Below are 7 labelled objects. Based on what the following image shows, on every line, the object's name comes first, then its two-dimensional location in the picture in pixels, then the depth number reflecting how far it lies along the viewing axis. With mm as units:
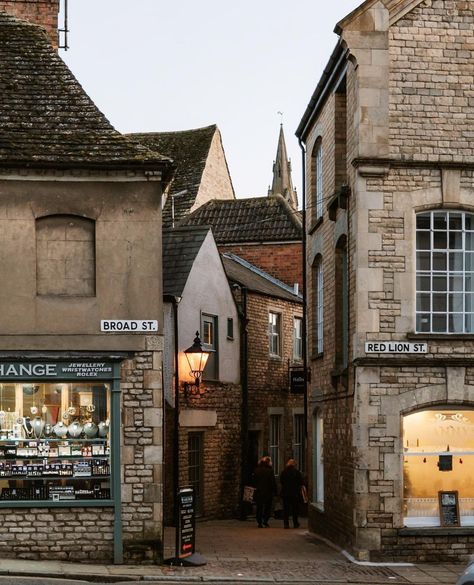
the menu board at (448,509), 19883
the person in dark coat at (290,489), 28078
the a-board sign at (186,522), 18750
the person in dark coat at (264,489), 27891
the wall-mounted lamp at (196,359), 26461
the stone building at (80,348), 18688
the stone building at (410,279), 19547
